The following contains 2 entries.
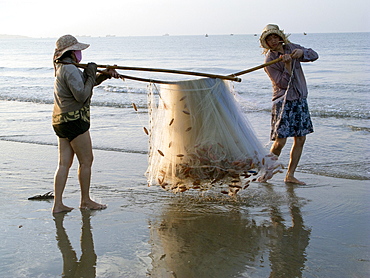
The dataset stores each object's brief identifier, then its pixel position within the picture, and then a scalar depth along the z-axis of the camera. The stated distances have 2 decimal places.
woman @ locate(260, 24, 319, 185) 4.92
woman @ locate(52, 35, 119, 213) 4.00
